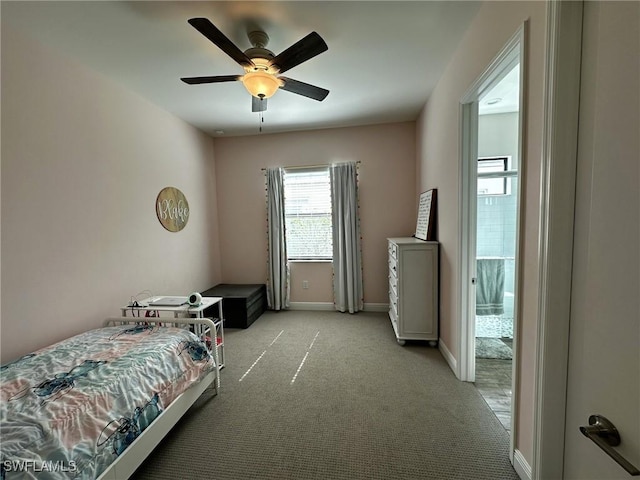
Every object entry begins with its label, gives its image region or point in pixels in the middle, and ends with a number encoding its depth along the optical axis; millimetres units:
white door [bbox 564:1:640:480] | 648
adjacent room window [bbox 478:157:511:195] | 3152
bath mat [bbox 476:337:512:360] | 2748
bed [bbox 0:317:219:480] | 1078
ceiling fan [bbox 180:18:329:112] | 1616
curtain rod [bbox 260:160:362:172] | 3921
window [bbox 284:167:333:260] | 4078
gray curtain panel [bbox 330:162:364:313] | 3885
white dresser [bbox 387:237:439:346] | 2814
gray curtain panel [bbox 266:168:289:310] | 4051
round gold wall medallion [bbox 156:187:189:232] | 3087
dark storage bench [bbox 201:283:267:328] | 3574
